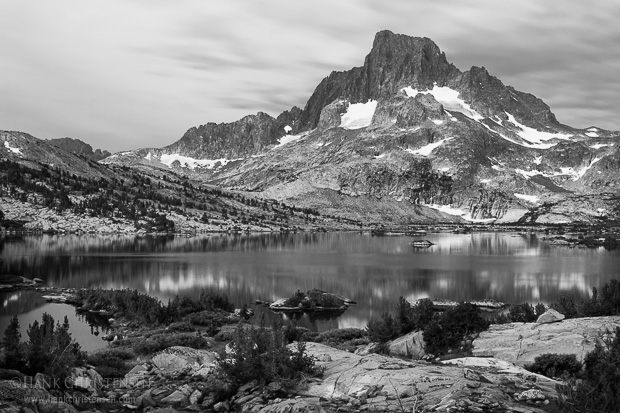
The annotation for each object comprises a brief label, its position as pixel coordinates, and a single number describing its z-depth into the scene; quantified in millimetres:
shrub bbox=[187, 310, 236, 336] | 43128
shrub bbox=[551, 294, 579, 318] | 37112
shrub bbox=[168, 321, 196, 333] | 40688
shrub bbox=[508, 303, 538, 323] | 38669
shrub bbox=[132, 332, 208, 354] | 31484
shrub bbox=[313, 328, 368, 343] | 36844
